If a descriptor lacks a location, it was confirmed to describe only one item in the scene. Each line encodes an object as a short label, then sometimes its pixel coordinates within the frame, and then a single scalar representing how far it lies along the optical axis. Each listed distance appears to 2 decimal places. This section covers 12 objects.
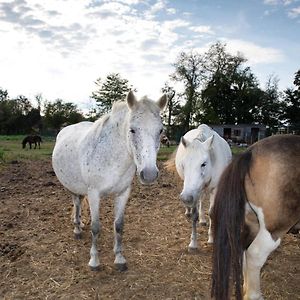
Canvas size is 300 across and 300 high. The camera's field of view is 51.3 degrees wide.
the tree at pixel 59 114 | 52.66
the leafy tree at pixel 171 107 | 44.12
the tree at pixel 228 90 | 46.47
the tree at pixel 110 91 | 42.40
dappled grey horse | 3.20
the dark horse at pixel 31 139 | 24.22
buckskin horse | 2.52
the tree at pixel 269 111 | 47.59
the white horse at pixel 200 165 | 3.72
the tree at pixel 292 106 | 45.94
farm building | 43.59
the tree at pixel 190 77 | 44.88
